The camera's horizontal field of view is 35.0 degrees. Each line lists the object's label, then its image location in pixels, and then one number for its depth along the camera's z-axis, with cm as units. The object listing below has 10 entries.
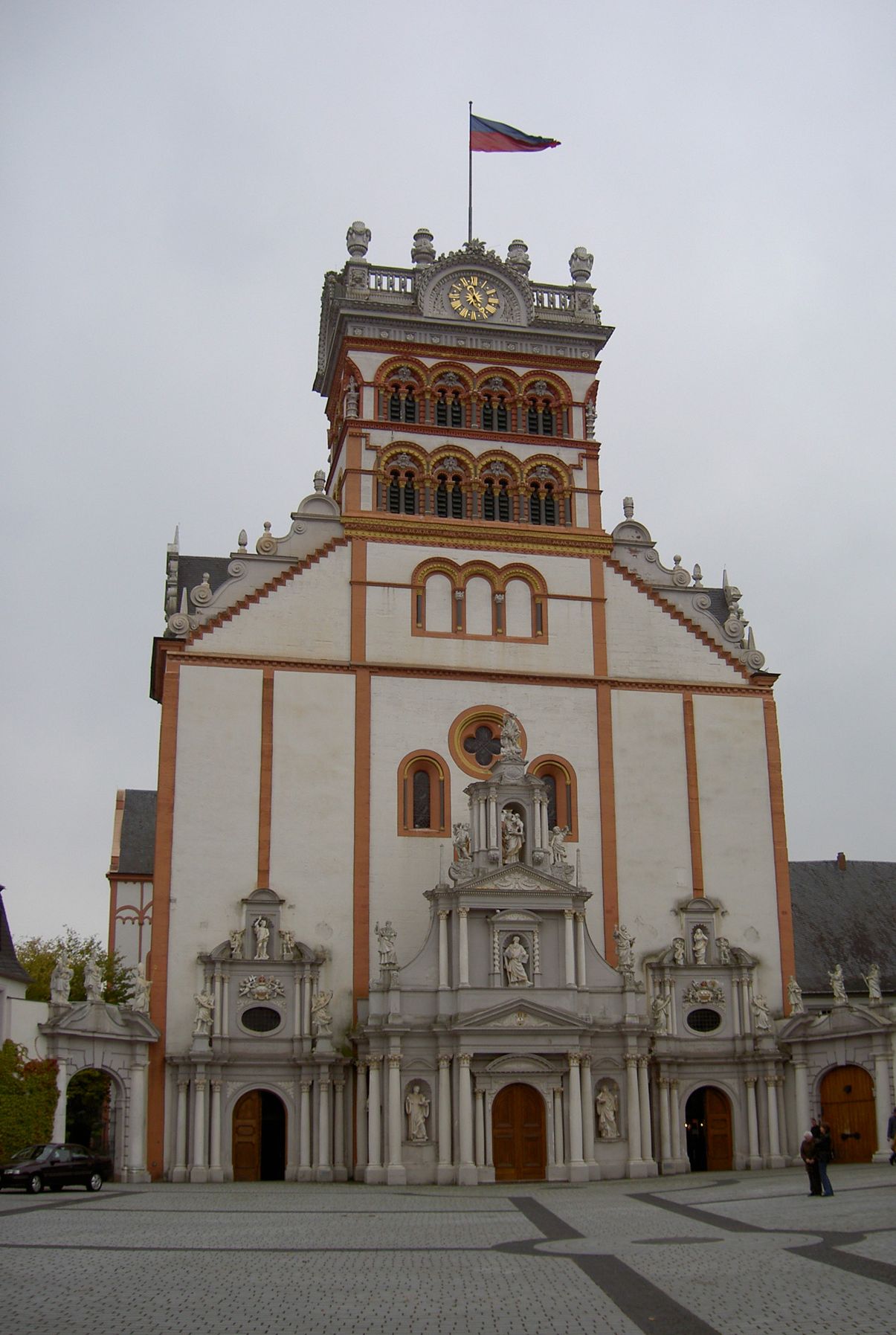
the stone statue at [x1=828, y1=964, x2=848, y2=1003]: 4722
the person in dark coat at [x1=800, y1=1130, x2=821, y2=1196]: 3169
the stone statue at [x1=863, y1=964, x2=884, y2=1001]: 4619
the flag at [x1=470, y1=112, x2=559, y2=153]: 5728
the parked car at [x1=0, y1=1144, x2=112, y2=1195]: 3722
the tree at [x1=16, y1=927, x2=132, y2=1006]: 6319
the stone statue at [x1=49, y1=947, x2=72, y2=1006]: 4388
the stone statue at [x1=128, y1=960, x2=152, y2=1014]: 4556
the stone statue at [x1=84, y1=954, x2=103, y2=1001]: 4416
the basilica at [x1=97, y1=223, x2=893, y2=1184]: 4519
